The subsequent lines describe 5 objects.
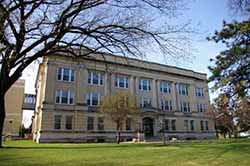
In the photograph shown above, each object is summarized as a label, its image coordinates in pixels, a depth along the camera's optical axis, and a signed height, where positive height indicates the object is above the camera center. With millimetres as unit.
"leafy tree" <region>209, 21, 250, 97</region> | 9399 +2858
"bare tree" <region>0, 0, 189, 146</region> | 8865 +4089
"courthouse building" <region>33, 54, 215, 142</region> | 25503 +2671
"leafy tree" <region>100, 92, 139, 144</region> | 21511 +1206
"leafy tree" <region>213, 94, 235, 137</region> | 31398 -317
